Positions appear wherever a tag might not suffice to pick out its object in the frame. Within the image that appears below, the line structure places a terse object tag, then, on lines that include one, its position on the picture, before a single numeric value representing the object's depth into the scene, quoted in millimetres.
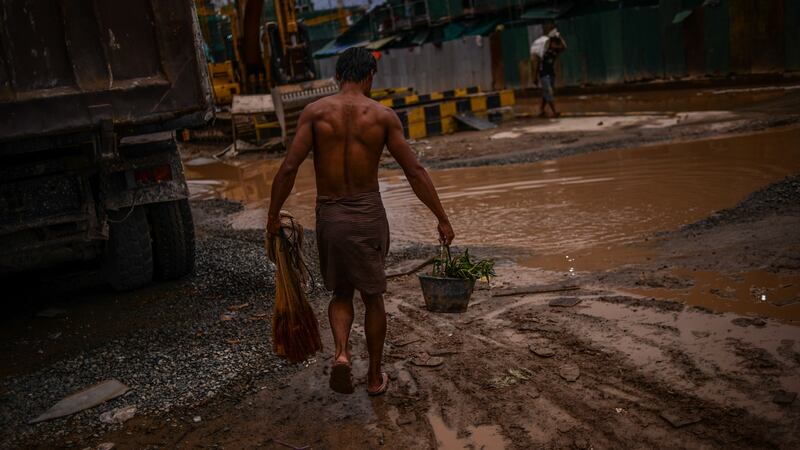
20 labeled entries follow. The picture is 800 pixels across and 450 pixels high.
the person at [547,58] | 15250
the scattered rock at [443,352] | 4426
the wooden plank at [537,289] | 5332
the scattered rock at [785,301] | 4598
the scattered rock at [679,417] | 3346
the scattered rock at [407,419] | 3684
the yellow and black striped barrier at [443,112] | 15086
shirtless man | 3838
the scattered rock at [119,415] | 3979
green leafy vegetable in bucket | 4414
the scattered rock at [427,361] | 4297
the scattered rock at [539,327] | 4605
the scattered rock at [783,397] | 3383
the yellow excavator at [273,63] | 15348
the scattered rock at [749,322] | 4316
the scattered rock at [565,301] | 5022
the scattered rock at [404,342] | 4659
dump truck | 4531
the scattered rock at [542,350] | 4244
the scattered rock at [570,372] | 3920
